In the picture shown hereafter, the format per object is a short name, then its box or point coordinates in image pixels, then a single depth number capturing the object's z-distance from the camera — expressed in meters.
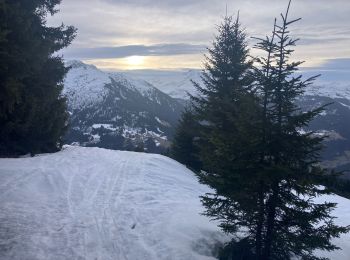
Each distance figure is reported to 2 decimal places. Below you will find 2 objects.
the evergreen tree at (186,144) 28.64
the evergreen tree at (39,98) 19.61
